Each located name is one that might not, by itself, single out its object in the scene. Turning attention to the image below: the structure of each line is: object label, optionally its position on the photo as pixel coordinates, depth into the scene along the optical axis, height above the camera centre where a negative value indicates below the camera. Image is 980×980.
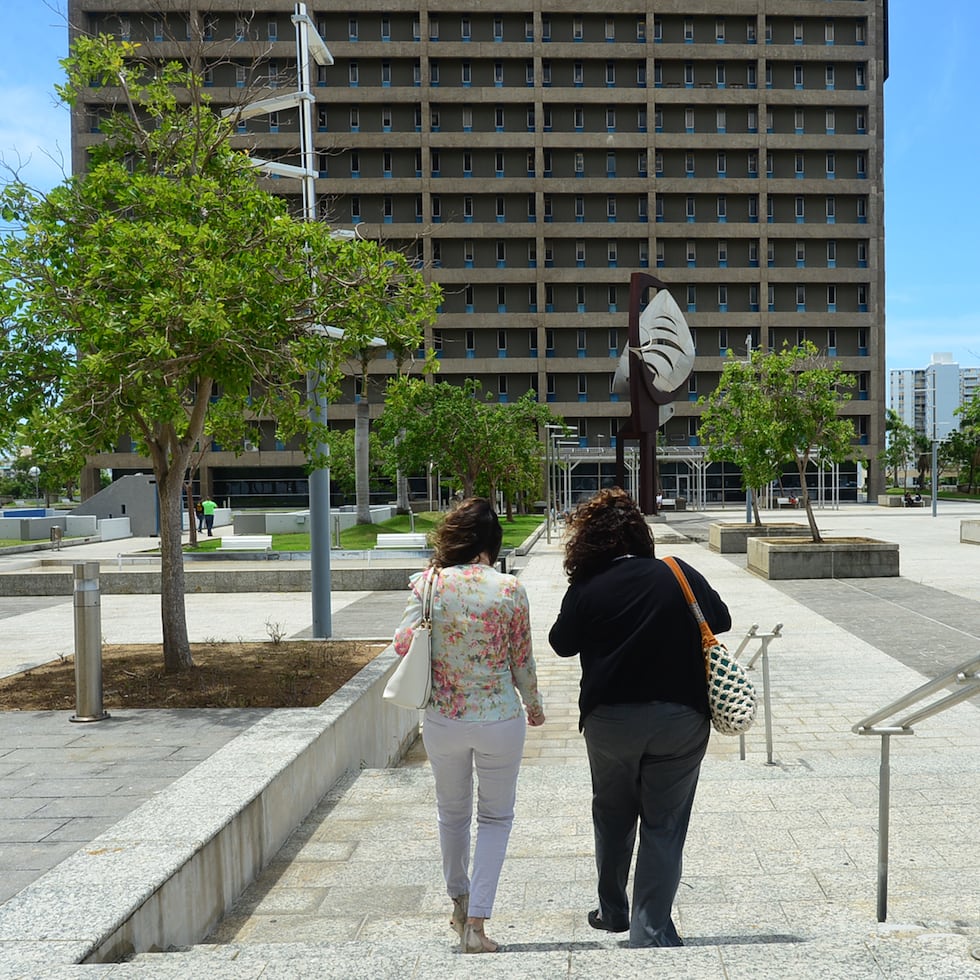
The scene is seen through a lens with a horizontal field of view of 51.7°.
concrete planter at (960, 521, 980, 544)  26.22 -1.99
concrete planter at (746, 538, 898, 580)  18.77 -1.91
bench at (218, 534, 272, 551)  24.28 -1.98
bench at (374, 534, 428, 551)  24.55 -1.97
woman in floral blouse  3.59 -0.81
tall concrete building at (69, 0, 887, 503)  65.50 +18.82
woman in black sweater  3.41 -0.78
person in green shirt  37.34 -1.93
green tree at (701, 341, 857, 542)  21.27 +0.88
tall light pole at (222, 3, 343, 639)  10.22 +2.43
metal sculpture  22.38 +2.14
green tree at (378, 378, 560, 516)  36.16 +0.86
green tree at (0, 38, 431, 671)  7.31 +1.30
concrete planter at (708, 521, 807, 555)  26.38 -1.99
